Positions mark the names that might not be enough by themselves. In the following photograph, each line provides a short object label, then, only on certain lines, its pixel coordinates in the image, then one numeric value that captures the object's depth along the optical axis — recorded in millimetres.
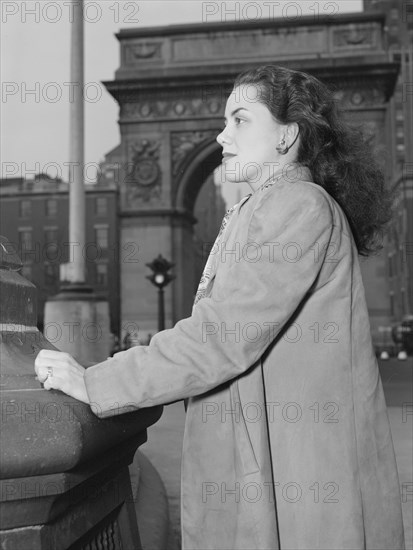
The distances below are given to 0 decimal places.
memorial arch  23859
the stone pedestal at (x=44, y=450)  1173
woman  1402
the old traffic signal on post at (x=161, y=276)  19578
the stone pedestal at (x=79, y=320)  13977
